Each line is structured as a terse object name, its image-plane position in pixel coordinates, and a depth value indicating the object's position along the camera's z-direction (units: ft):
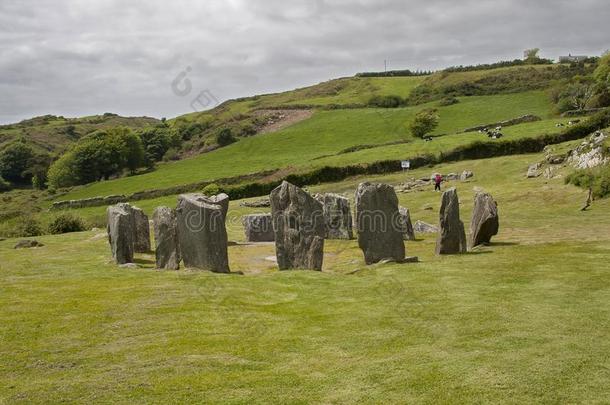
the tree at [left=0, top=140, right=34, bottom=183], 395.34
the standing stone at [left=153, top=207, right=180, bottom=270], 70.23
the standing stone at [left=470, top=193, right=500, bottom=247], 73.00
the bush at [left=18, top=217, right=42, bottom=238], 131.13
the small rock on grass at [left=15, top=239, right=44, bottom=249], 103.53
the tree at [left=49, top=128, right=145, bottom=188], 315.99
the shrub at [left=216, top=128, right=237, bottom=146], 321.52
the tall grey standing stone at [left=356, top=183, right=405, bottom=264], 68.44
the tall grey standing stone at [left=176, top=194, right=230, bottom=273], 66.85
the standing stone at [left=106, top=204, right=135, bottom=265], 75.51
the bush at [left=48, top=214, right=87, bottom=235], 133.90
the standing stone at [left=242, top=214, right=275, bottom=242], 101.76
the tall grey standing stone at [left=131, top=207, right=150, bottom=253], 89.35
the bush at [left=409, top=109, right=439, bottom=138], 255.29
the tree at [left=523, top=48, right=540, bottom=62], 517.76
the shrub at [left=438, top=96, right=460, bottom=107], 321.73
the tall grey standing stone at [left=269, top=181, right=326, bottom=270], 69.15
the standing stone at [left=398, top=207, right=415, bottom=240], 89.86
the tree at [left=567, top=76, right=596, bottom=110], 252.42
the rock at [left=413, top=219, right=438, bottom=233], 98.58
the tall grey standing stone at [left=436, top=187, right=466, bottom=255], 69.77
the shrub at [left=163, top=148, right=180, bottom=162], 329.77
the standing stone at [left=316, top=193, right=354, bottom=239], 98.53
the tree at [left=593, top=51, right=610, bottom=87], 281.93
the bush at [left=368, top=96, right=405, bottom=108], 359.01
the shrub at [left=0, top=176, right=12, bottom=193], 387.96
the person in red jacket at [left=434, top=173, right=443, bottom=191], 154.20
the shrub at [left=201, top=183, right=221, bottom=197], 190.49
